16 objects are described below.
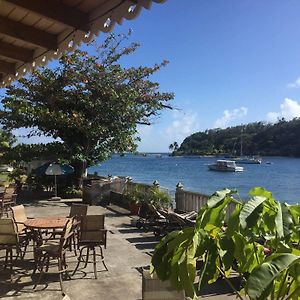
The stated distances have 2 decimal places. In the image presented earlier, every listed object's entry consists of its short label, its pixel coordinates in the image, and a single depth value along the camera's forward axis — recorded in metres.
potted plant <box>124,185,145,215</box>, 10.78
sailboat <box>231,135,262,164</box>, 92.79
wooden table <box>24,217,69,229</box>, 5.67
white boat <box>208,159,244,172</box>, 70.73
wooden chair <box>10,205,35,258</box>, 5.97
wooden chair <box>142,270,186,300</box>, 3.15
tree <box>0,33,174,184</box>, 14.43
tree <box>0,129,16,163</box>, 25.49
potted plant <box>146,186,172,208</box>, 9.97
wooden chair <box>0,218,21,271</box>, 5.27
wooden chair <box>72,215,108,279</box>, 5.49
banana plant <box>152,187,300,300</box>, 1.30
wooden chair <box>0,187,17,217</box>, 9.99
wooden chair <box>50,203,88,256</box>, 5.94
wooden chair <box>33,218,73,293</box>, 5.00
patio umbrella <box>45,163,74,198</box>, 13.75
